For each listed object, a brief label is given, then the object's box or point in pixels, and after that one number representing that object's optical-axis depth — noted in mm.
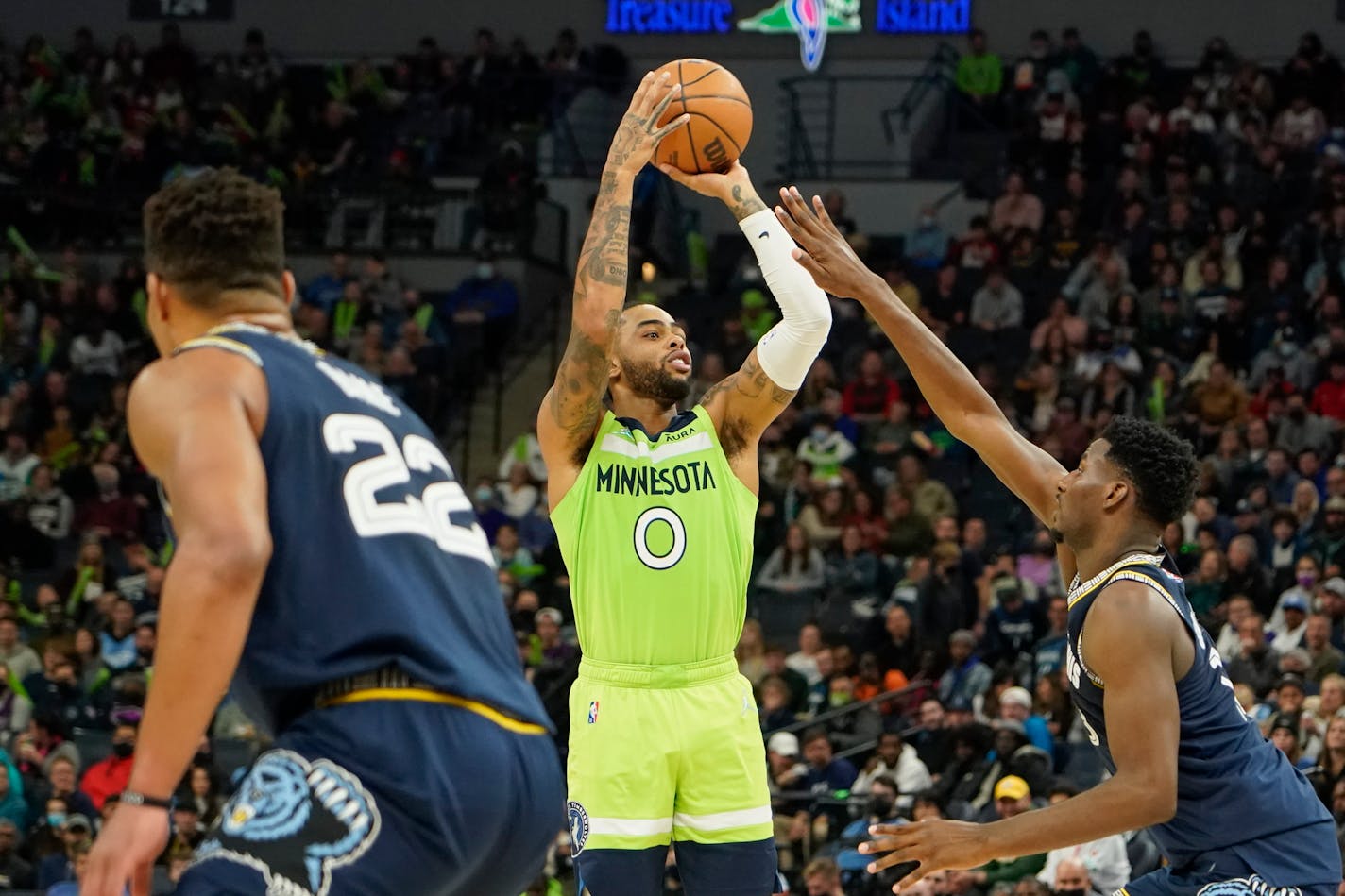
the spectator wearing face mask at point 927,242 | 20562
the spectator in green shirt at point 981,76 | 22578
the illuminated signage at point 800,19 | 23500
